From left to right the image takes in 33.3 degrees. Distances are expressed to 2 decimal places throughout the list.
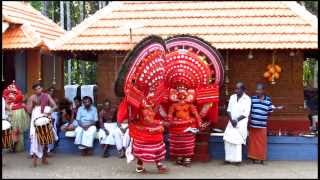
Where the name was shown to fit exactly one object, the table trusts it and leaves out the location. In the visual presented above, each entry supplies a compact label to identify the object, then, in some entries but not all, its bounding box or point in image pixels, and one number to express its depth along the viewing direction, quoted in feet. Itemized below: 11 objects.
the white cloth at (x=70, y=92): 48.21
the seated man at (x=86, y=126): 35.50
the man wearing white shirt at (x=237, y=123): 32.24
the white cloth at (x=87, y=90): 47.26
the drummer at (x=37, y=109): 31.58
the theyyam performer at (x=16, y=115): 35.68
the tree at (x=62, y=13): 79.64
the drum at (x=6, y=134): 31.63
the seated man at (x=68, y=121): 36.99
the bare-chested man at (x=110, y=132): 34.71
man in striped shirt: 32.55
